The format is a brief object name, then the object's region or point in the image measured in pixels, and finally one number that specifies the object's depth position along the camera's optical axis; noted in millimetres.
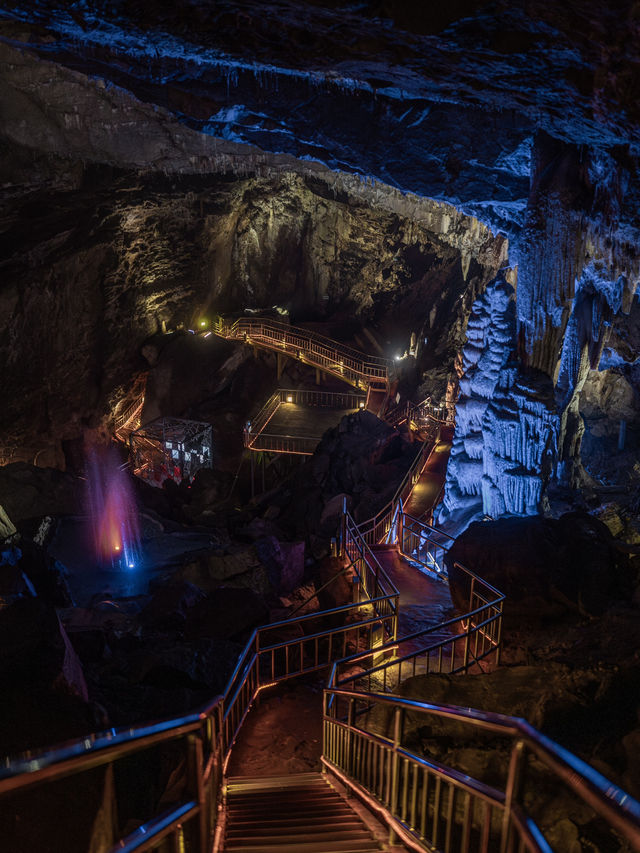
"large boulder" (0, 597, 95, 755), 4379
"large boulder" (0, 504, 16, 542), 10953
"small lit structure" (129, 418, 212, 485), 19609
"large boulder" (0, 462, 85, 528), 14688
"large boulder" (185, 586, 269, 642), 8883
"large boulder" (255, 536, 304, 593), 11906
